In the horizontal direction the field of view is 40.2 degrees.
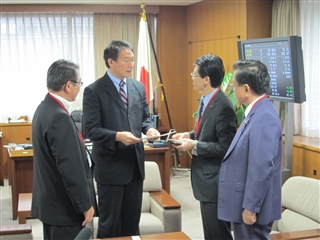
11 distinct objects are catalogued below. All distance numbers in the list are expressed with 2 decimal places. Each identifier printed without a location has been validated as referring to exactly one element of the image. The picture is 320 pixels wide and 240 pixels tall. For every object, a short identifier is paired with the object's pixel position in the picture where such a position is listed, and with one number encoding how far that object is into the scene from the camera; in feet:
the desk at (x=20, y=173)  15.19
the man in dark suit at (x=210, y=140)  8.00
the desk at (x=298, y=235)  8.00
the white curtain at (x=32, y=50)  22.18
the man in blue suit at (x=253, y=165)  6.69
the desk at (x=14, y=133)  21.17
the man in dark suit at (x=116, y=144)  8.23
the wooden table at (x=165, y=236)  7.78
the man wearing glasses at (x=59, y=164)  6.66
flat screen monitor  13.15
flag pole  21.11
